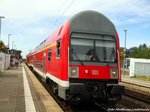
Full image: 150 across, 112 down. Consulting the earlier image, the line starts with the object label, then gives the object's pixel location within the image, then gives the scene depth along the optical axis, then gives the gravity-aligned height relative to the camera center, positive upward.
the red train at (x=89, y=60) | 4.72 -0.02
